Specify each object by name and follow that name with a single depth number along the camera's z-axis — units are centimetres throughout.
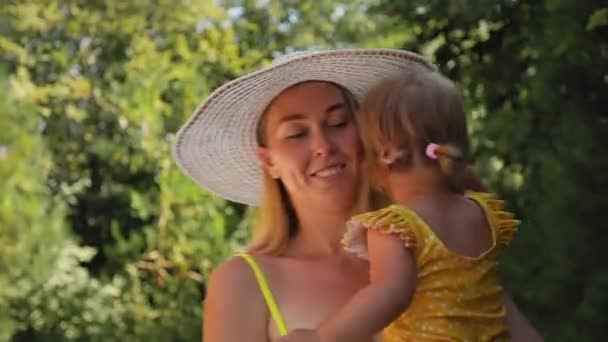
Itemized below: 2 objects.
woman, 267
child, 243
